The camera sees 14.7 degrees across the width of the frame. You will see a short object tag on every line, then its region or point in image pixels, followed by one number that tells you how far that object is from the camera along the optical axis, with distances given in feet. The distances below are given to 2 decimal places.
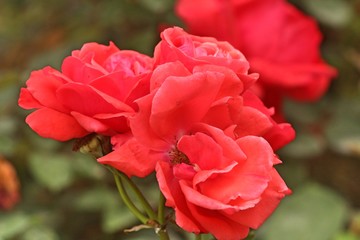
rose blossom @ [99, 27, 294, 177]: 2.14
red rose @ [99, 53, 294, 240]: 2.11
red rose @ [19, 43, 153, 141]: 2.20
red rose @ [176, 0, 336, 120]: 3.55
